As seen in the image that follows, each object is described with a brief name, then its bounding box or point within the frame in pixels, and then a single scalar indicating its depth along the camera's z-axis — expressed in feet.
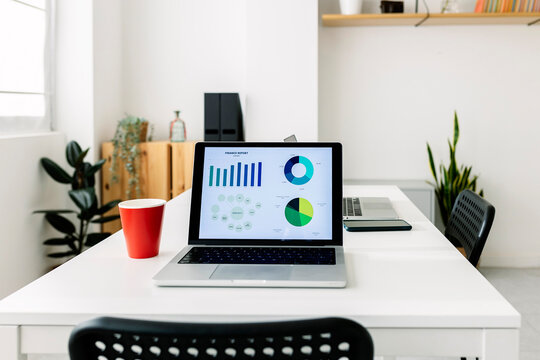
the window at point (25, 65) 10.23
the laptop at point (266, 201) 4.42
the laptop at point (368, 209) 5.82
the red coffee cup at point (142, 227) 4.24
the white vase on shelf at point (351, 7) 12.70
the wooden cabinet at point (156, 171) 12.54
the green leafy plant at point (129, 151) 12.32
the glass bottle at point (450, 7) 12.88
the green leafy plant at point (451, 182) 13.01
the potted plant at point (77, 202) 10.87
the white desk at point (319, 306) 3.14
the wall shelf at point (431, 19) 12.44
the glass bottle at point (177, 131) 13.03
